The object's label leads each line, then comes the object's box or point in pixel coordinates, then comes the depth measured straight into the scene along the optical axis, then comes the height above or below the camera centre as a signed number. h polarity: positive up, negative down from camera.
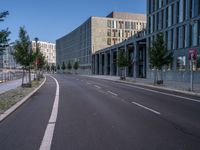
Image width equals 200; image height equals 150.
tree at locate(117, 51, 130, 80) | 48.91 +0.99
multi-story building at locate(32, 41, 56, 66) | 187.51 +12.21
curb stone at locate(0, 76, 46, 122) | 9.85 -1.85
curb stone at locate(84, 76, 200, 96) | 20.58 -2.12
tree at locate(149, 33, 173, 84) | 31.72 +1.34
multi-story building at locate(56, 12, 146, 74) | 101.50 +13.01
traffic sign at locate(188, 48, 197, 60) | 23.55 +1.01
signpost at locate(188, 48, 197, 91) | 23.55 +1.01
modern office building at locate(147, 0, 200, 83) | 36.16 +5.25
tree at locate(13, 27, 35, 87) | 26.56 +1.46
